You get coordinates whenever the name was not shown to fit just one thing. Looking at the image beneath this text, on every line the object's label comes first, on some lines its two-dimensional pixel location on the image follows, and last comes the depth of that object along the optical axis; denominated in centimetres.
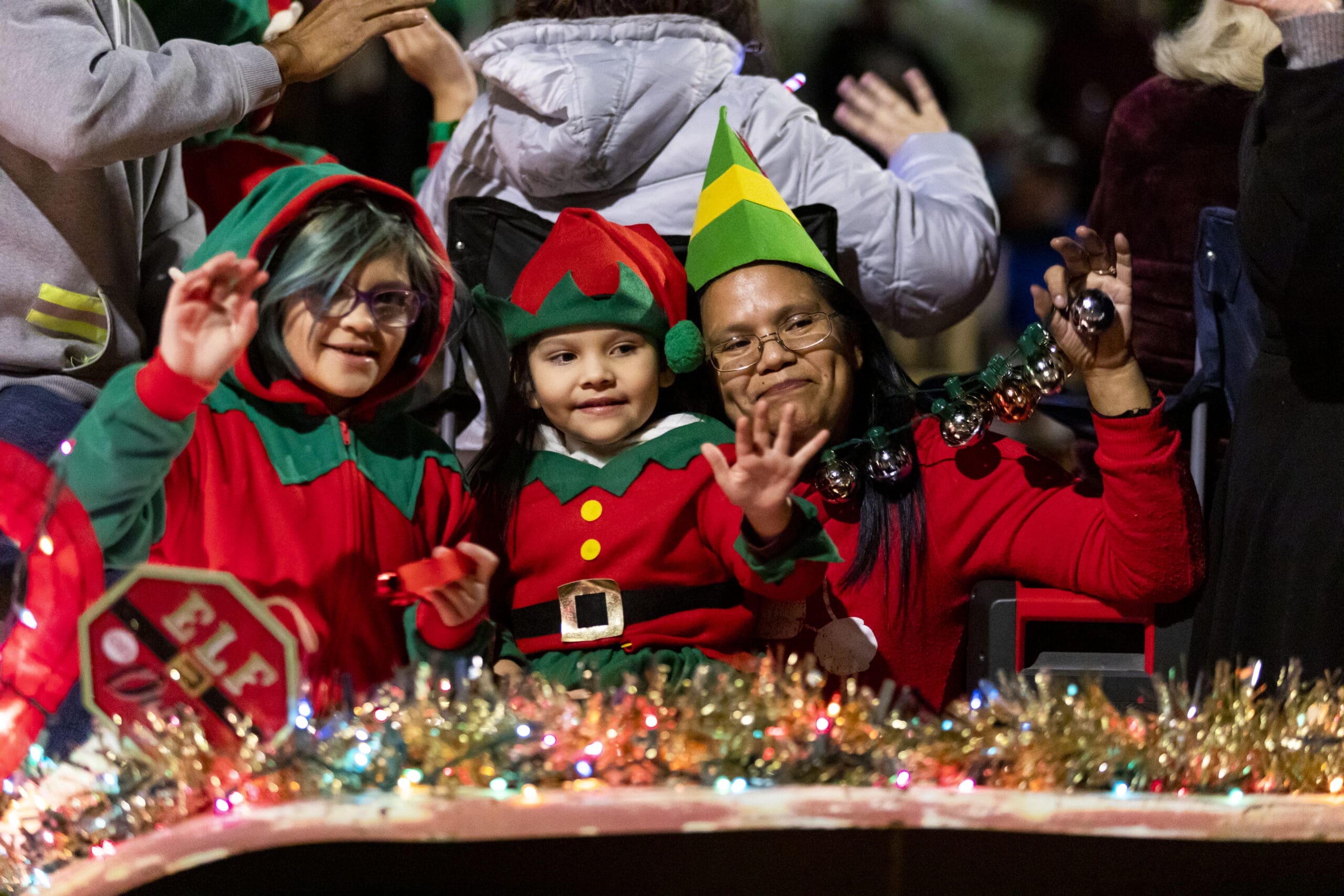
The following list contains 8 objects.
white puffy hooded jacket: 832
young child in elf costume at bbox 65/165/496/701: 782
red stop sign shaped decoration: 780
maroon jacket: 845
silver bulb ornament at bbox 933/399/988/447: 817
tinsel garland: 779
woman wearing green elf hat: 809
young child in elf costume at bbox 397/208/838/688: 807
